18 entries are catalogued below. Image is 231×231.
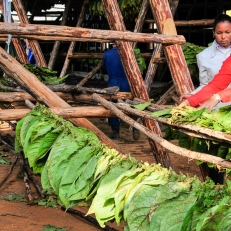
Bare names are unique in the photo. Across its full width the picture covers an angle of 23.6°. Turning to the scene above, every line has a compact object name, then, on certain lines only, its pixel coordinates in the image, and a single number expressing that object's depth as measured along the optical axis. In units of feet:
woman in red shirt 11.14
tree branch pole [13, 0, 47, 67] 24.59
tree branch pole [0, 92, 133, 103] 15.15
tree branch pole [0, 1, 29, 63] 25.20
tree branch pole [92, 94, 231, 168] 8.38
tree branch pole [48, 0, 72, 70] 30.52
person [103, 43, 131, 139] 26.03
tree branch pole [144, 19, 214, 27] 25.77
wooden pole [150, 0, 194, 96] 15.11
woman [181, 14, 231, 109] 13.93
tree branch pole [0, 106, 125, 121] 13.17
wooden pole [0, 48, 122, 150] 13.53
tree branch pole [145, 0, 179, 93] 24.62
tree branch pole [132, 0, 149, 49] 24.49
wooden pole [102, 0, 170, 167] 16.02
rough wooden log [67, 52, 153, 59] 30.02
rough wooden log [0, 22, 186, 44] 13.53
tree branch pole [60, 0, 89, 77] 29.71
